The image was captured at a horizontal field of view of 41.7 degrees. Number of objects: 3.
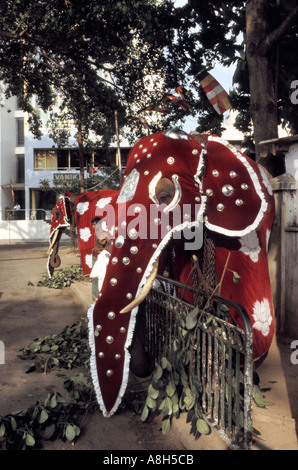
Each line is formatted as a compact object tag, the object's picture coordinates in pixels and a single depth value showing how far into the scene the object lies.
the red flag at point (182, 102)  6.01
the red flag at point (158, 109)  7.15
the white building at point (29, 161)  34.88
